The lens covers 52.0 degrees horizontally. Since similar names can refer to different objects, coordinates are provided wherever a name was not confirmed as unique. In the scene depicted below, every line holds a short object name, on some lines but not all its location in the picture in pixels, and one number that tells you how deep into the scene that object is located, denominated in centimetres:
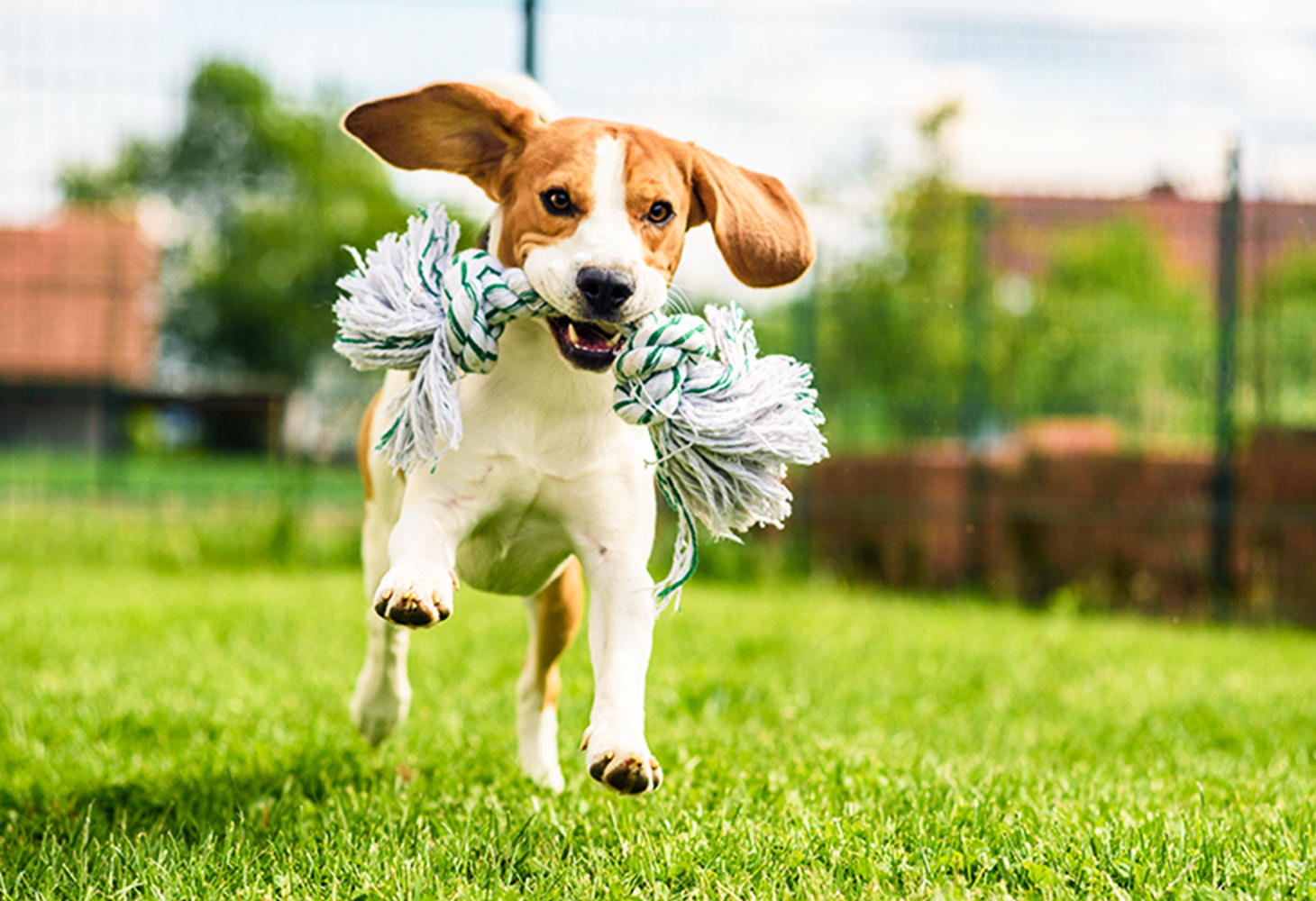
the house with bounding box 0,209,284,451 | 1073
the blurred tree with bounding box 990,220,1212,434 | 896
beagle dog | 229
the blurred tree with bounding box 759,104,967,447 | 911
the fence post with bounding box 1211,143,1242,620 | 862
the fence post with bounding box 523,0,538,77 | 602
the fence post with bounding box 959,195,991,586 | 900
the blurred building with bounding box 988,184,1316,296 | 874
